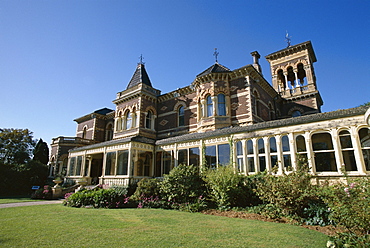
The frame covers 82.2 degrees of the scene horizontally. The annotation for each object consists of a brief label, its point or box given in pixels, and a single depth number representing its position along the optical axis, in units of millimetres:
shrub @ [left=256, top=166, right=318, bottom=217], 8477
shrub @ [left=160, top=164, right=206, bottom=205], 12195
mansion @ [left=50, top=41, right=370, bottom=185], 10820
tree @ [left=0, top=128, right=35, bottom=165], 28781
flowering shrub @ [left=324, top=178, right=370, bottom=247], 5000
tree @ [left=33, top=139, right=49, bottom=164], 31534
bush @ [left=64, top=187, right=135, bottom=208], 12391
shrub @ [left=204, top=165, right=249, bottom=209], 10773
